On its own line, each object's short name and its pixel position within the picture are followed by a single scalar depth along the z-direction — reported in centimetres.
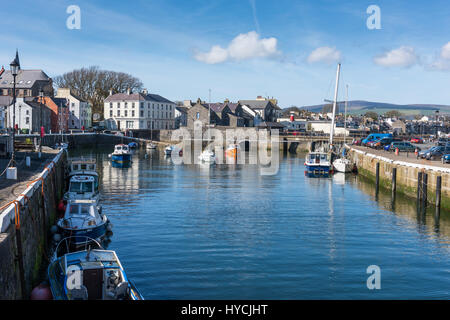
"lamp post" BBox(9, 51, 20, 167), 2681
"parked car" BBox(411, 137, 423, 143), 9694
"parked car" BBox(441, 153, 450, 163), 4325
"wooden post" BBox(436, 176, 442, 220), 3522
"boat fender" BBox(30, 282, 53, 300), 1564
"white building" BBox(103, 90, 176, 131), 13262
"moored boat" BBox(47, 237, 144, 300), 1527
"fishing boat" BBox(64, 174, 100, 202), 3206
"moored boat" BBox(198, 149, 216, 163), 7444
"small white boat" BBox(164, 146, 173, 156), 9250
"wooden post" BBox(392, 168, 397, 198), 4522
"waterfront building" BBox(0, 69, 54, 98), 12100
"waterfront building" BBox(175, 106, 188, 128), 15870
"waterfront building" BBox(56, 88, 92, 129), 12325
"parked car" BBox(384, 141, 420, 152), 6586
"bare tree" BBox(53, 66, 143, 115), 13662
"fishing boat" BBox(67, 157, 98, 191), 4256
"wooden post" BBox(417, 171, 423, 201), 3897
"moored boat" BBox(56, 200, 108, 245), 2369
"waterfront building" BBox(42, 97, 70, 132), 11075
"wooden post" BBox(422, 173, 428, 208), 3815
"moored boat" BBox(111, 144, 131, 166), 6838
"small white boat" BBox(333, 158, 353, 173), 6389
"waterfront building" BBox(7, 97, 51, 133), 9494
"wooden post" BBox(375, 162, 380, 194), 4959
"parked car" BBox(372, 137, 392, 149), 7569
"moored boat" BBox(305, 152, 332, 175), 6156
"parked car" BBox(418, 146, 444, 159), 5038
